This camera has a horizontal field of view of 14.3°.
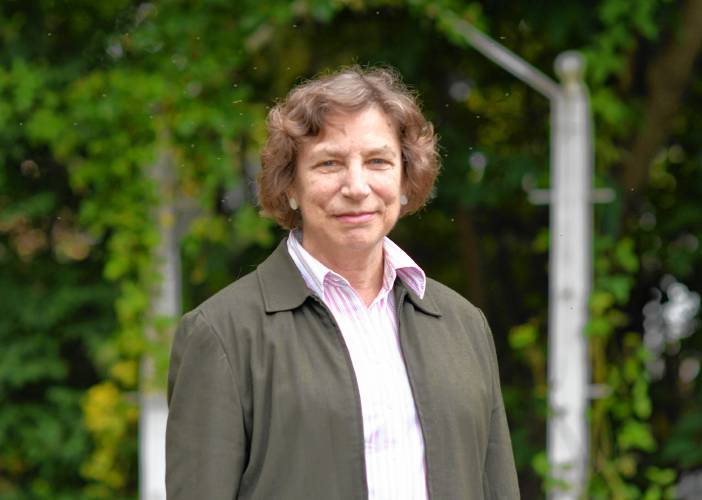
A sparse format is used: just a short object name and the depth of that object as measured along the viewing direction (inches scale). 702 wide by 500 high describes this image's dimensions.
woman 128.5
